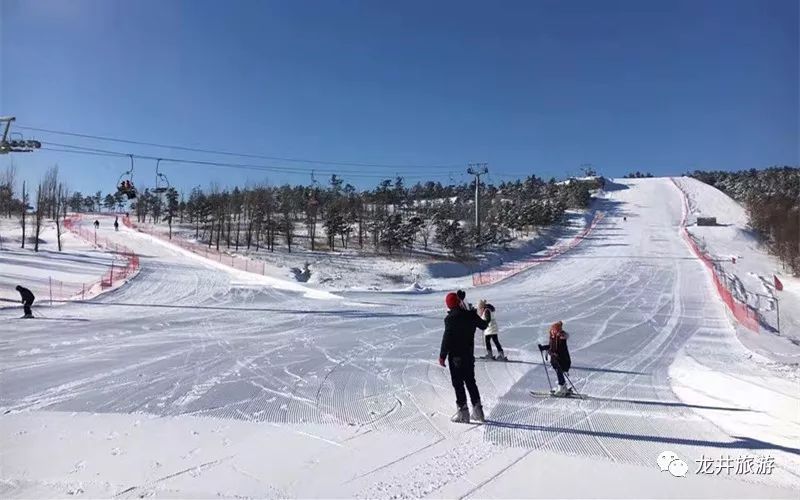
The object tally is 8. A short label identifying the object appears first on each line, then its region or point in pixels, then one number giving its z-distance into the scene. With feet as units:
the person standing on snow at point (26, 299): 66.54
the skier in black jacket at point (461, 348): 22.20
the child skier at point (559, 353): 28.25
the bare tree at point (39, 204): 150.61
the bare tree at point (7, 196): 218.59
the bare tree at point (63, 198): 199.15
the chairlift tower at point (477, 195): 195.33
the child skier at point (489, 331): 40.29
